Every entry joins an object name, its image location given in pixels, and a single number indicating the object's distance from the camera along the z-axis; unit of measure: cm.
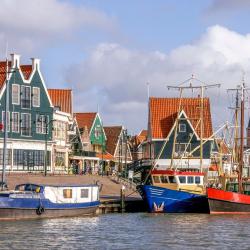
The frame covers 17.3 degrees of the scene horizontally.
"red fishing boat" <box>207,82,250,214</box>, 6900
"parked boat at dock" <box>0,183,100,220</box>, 5678
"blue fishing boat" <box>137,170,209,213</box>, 6988
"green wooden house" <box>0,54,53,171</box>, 8844
